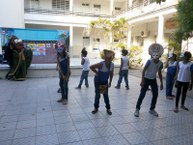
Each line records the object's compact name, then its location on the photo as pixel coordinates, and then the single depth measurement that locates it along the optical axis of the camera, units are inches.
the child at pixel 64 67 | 215.0
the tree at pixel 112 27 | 644.1
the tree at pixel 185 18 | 224.2
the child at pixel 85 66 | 298.0
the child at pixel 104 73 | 178.1
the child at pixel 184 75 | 194.2
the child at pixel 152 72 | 177.5
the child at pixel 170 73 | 245.1
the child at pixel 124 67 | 307.1
